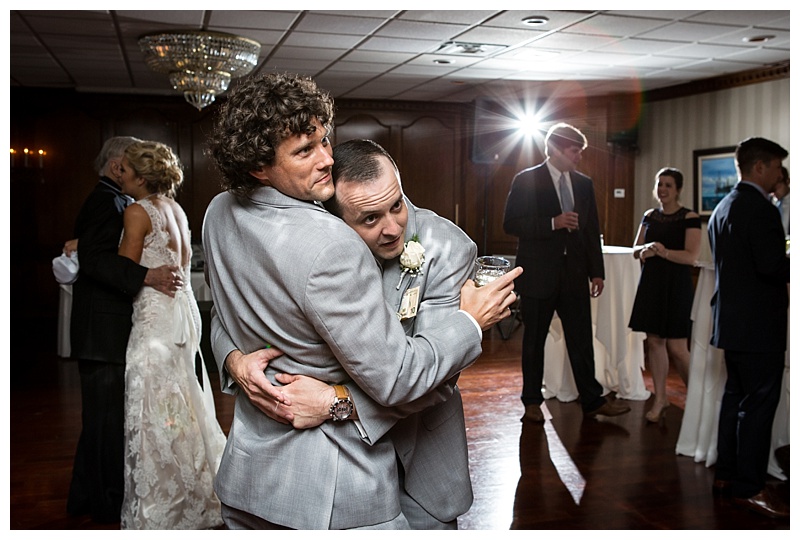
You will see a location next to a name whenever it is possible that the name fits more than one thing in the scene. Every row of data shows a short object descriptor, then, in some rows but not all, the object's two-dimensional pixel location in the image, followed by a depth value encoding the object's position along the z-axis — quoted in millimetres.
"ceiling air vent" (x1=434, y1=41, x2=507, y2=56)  6188
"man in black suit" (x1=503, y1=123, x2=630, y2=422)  4691
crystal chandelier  5766
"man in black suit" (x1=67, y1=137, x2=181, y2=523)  2998
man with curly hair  1411
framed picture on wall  8086
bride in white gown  3031
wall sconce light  8977
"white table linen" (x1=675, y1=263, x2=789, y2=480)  3754
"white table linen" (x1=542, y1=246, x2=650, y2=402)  5355
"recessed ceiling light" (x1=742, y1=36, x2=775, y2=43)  6031
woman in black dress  4598
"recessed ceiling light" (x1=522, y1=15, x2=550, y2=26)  5250
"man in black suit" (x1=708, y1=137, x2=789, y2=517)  3257
